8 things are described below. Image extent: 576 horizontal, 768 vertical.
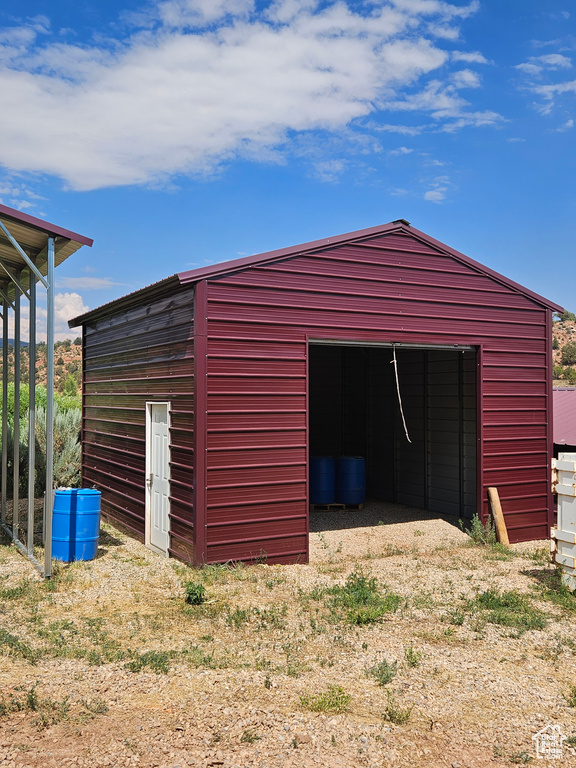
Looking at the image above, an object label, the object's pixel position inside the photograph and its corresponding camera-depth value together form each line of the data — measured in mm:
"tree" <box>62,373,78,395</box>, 36919
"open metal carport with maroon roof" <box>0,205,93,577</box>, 7781
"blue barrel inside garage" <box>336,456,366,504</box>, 13438
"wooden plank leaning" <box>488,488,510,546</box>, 10680
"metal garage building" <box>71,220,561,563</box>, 8734
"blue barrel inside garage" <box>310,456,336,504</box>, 13369
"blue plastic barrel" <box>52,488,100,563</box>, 8875
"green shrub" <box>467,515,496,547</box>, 10625
